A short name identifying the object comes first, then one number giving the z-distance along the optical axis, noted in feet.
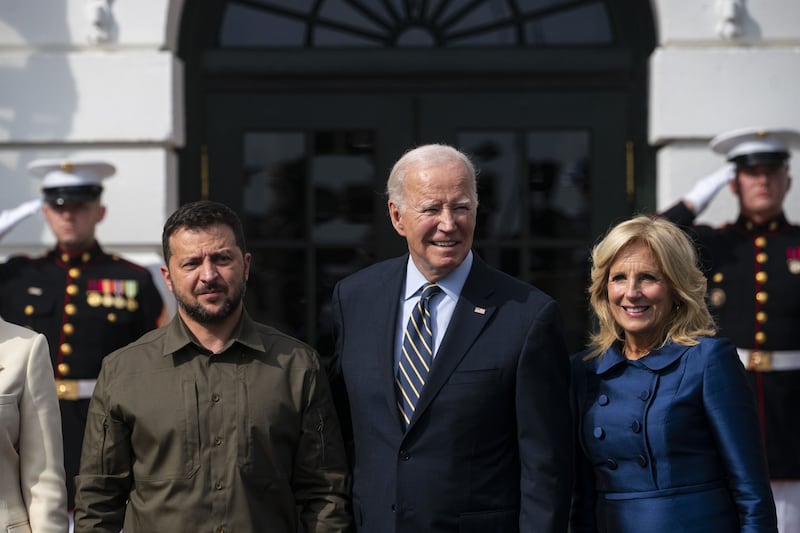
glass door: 35.99
